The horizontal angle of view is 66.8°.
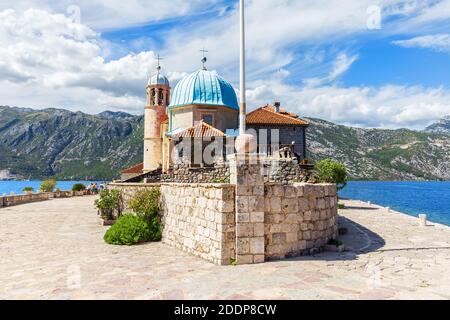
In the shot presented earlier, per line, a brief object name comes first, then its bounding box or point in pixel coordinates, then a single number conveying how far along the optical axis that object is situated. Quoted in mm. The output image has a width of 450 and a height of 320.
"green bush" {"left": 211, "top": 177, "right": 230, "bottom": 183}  16716
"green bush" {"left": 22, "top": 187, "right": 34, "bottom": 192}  40125
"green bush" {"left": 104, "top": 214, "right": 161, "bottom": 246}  12648
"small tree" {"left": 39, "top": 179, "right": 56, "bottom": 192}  43562
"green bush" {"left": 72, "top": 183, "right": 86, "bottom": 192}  44269
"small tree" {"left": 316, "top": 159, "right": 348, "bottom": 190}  29438
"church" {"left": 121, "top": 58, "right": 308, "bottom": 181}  25781
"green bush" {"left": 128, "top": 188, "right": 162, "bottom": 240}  13195
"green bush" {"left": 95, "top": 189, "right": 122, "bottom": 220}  18328
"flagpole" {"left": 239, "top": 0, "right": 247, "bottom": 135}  12321
